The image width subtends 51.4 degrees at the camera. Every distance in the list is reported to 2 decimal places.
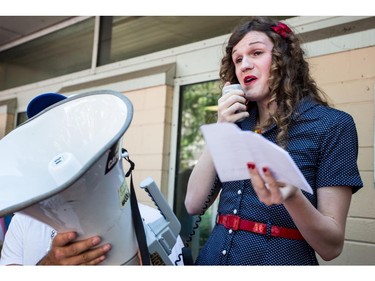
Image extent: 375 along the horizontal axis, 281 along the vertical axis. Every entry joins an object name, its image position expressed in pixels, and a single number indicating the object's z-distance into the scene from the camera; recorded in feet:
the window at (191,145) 9.98
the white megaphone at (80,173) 2.76
